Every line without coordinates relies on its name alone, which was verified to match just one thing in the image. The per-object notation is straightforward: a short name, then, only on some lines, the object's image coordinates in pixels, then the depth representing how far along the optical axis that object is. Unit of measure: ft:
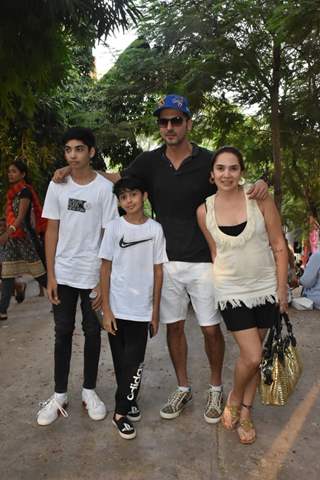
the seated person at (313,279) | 19.12
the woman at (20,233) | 17.49
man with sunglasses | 10.23
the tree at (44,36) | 10.87
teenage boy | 10.19
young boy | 9.84
